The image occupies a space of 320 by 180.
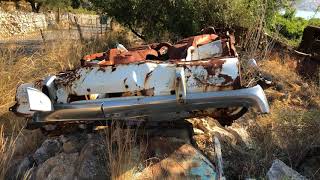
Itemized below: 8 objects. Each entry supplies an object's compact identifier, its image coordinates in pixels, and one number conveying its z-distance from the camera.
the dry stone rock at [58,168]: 1.98
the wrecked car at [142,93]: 1.81
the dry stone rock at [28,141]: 2.37
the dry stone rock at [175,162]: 1.92
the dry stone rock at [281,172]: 1.91
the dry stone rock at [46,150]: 2.23
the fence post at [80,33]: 4.89
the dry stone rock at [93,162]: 1.97
